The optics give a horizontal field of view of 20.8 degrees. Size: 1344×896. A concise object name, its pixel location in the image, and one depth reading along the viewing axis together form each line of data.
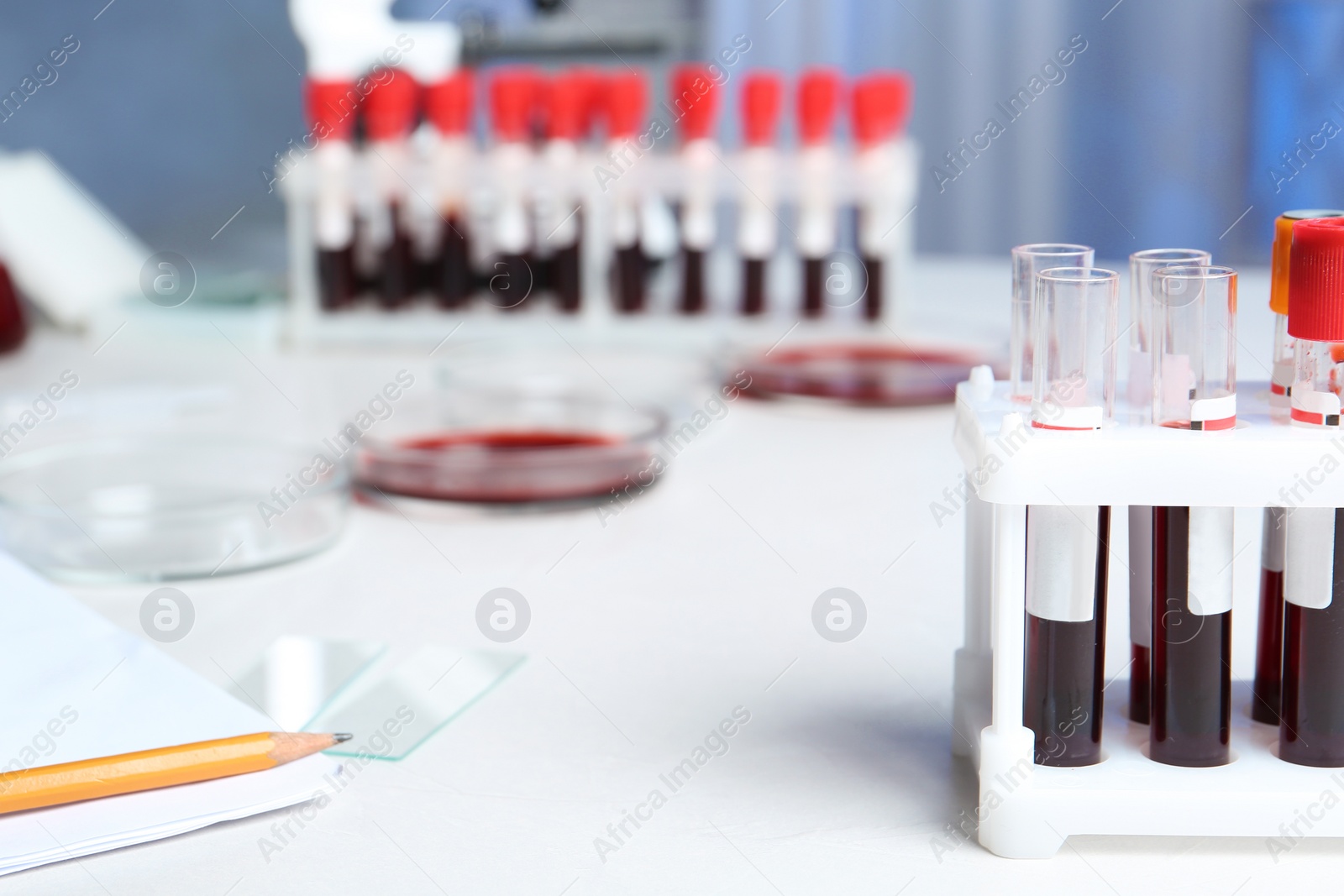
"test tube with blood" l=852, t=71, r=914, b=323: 0.99
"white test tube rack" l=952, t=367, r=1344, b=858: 0.67
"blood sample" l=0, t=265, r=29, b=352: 1.01
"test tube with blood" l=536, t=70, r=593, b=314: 0.99
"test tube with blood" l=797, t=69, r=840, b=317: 0.99
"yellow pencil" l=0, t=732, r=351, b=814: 0.68
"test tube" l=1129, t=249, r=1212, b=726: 0.69
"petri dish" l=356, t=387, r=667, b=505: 0.85
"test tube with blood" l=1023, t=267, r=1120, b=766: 0.68
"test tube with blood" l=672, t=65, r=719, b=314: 0.99
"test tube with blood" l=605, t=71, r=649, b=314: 0.99
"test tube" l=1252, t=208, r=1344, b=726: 0.68
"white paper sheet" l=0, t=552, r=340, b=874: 0.68
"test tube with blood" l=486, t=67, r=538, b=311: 0.99
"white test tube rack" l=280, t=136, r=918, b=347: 0.99
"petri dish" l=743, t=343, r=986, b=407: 0.94
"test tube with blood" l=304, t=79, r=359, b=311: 0.99
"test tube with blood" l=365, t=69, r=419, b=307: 1.00
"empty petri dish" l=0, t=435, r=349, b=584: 0.80
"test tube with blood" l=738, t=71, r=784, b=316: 0.99
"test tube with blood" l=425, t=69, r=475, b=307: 1.00
